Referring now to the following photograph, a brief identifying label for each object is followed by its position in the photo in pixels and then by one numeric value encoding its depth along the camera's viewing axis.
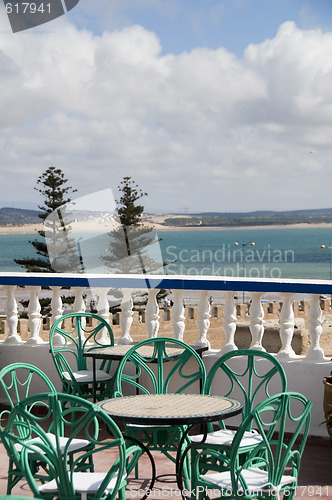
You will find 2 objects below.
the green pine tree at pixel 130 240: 48.12
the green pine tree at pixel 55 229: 43.88
